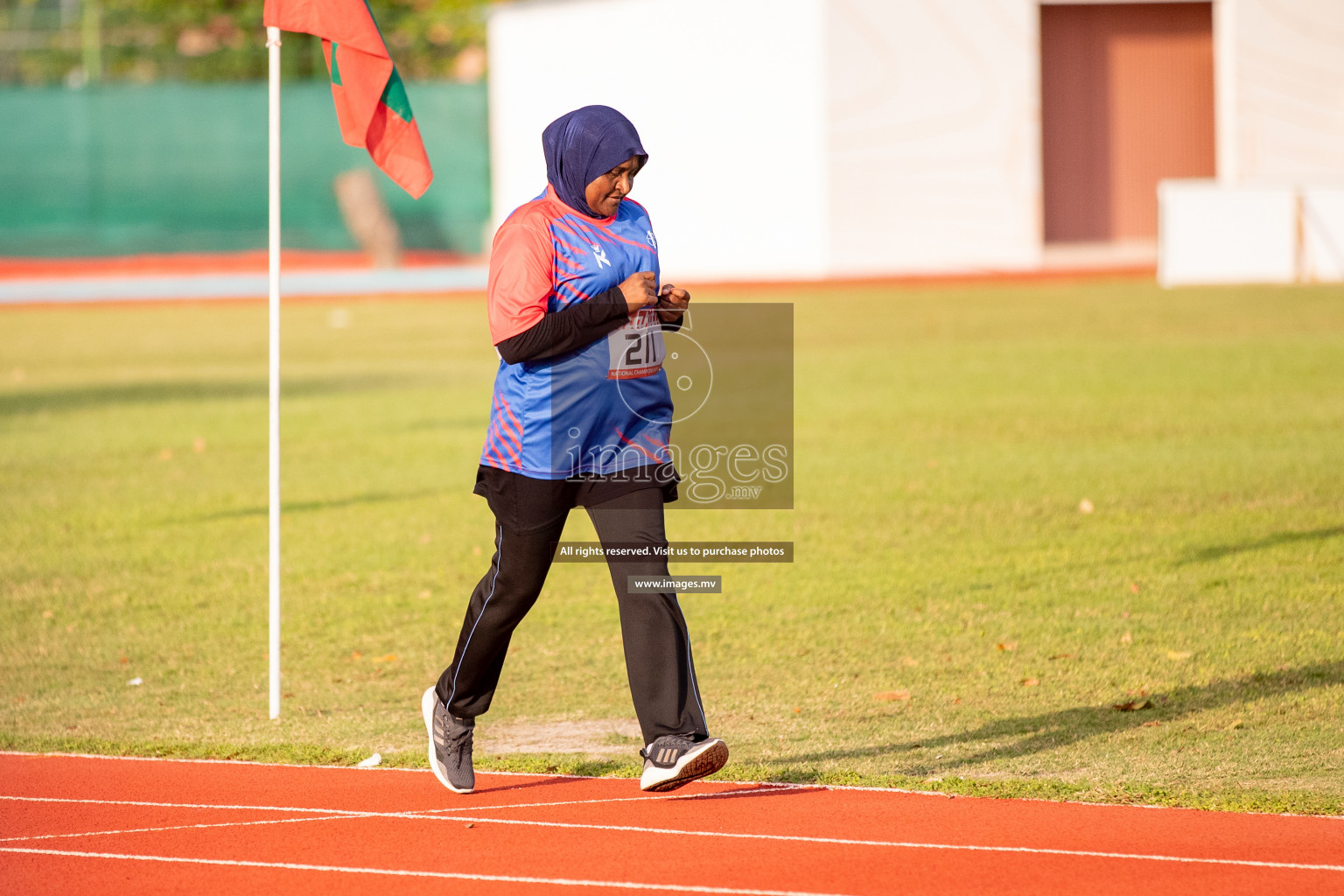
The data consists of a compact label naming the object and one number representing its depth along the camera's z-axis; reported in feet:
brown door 258.16
